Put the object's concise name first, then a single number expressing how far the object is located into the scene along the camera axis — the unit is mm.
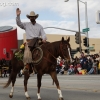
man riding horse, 10586
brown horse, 9664
